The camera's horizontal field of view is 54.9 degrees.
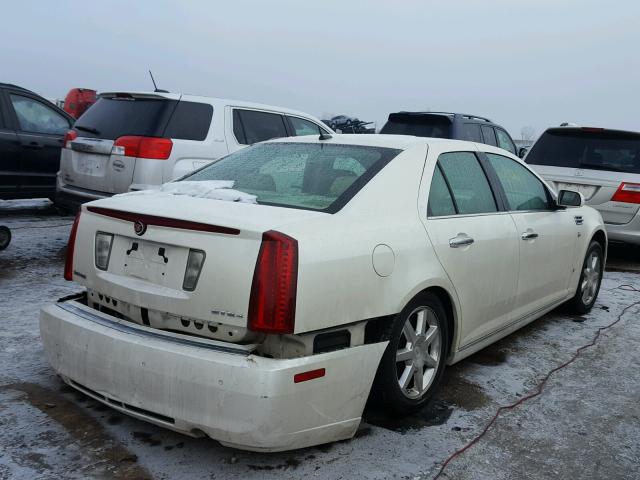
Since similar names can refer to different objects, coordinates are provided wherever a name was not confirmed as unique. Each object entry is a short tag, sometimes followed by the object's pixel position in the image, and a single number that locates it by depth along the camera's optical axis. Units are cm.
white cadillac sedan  244
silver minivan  725
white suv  587
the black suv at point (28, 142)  776
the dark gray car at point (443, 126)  930
